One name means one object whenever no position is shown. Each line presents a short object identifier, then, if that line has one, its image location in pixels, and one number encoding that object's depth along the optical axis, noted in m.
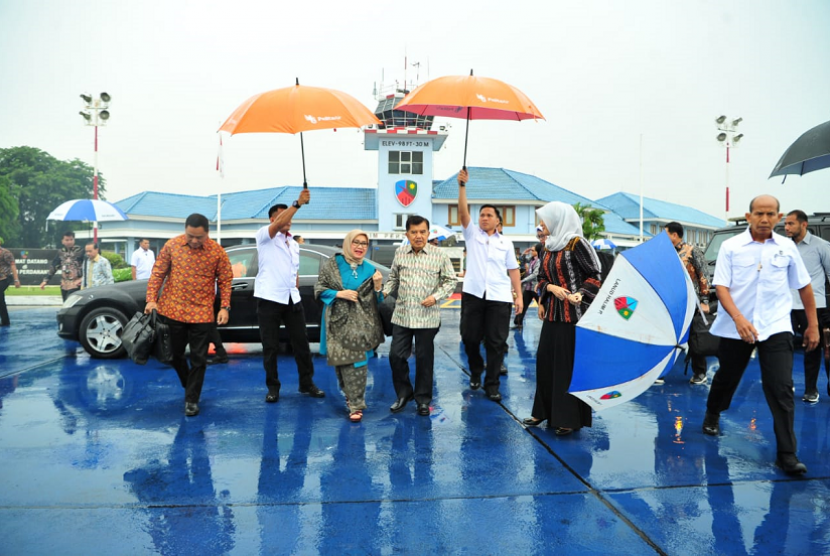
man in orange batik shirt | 5.15
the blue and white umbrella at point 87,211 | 12.60
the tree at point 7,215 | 47.12
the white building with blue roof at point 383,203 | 36.28
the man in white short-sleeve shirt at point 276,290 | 5.62
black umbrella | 5.91
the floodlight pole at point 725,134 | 25.56
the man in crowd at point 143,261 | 12.51
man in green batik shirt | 5.24
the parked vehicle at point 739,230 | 8.81
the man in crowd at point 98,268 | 10.97
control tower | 36.06
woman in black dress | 4.60
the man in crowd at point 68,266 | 11.67
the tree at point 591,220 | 37.44
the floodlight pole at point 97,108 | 20.02
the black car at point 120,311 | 7.88
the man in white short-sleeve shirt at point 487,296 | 5.91
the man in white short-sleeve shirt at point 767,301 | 3.97
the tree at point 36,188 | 55.28
